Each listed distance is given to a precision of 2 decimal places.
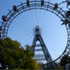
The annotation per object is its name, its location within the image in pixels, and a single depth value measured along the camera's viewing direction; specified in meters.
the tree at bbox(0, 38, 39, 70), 24.62
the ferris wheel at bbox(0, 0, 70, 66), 32.69
